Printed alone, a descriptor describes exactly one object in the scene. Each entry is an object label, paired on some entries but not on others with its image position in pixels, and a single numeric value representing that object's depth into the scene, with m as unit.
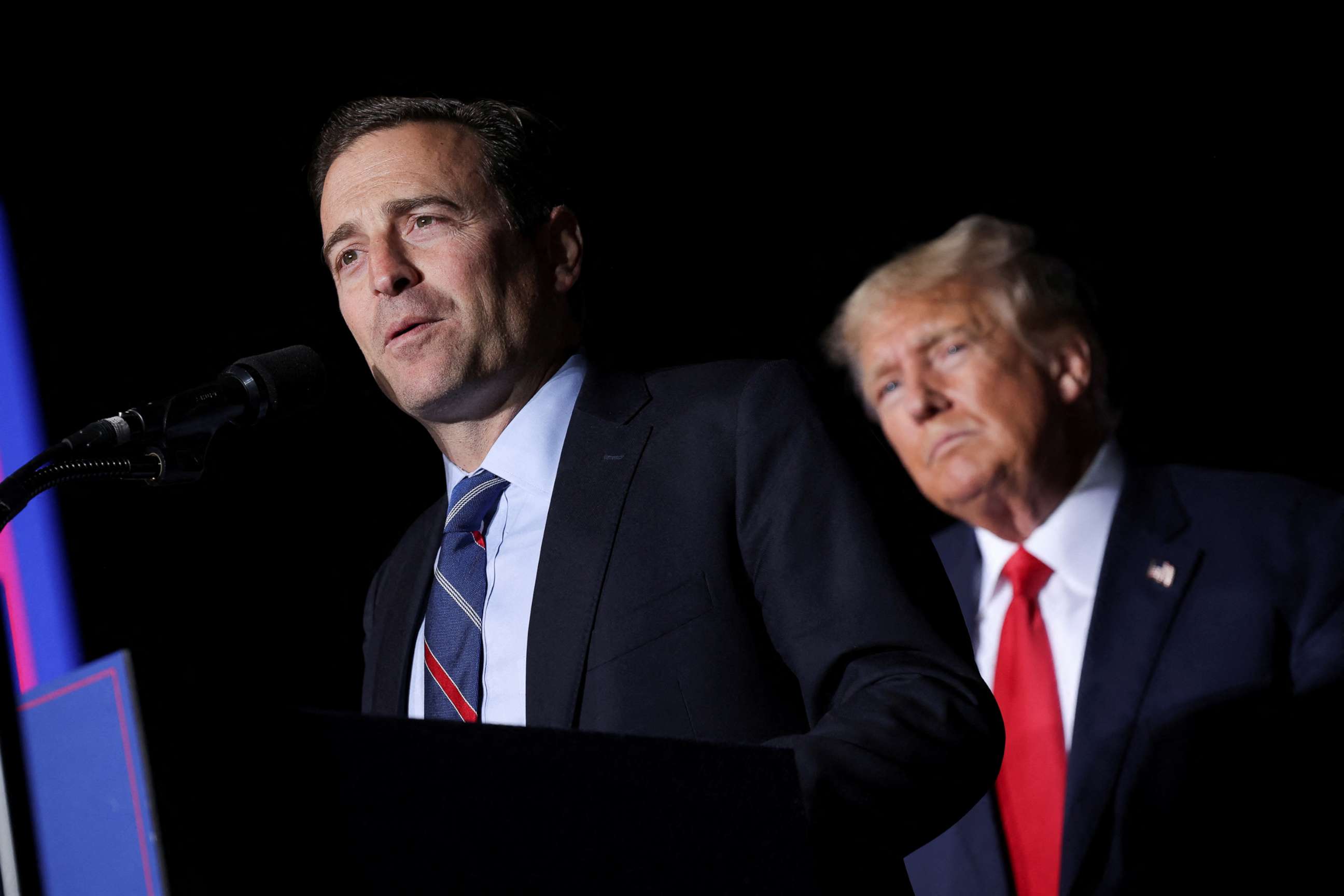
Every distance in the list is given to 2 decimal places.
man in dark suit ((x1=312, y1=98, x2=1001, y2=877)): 2.76
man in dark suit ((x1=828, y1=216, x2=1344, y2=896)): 3.14
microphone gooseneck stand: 1.97
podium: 1.88
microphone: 2.70
